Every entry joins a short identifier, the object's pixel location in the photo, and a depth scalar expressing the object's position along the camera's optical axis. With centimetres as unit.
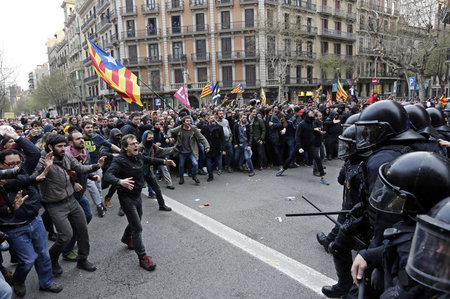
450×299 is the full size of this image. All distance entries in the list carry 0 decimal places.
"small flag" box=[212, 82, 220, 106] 1680
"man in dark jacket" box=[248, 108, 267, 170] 899
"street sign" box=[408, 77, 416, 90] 1973
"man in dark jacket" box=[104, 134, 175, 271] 392
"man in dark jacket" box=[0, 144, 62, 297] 324
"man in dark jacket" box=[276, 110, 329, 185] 797
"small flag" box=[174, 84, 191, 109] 1116
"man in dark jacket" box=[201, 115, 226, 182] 859
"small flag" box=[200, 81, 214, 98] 1661
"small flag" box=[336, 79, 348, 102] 1596
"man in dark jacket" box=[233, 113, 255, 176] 885
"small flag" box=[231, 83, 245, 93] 1947
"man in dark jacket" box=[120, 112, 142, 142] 787
